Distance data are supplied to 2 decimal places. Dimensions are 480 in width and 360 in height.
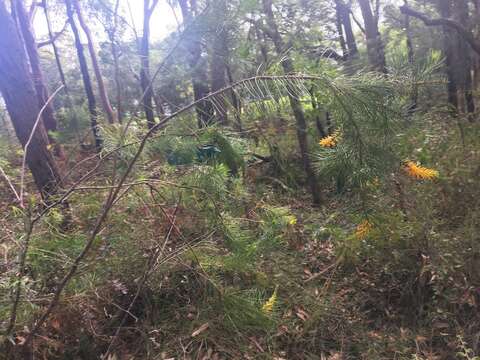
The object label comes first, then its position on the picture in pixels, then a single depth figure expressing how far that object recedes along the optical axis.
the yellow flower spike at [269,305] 2.73
